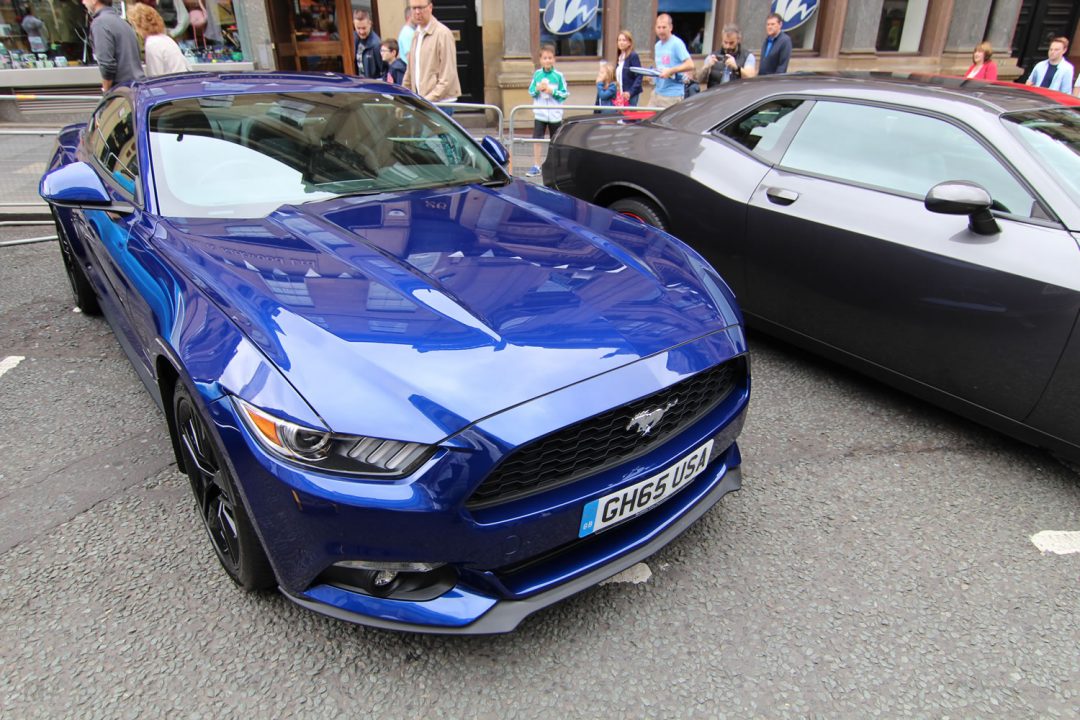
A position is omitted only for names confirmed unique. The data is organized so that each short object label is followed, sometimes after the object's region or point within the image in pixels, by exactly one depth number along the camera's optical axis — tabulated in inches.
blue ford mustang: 68.6
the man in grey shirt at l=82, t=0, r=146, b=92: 264.2
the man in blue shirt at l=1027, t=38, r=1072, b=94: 346.0
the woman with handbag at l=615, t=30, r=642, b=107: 339.9
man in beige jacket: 281.9
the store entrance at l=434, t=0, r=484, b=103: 442.6
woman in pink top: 365.4
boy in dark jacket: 340.5
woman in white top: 265.0
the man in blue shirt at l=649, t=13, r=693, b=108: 339.6
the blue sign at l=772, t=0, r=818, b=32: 467.8
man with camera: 323.3
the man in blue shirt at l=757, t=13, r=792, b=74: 326.0
